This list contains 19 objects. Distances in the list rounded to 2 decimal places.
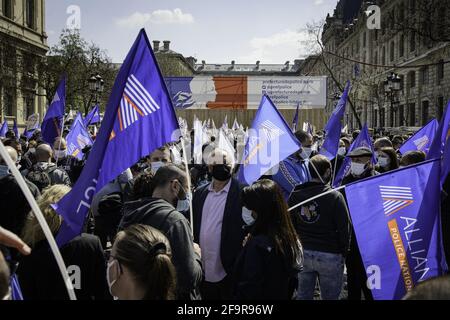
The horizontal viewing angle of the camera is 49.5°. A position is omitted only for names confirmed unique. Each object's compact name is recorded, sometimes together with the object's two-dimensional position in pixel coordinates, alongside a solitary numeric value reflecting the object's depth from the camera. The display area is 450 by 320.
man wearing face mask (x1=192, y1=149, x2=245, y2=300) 4.13
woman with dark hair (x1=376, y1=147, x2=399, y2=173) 6.35
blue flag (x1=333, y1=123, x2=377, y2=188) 8.41
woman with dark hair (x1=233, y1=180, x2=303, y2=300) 3.20
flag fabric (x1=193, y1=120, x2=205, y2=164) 9.72
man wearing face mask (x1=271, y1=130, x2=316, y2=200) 6.20
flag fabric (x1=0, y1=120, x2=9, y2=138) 13.50
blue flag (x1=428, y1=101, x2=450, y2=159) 3.85
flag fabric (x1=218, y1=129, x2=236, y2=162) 7.97
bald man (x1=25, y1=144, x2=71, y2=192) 5.85
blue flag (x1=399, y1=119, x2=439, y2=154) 8.18
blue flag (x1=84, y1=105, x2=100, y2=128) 14.28
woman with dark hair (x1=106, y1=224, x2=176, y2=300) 2.27
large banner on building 29.36
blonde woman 3.04
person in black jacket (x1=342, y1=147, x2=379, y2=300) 5.22
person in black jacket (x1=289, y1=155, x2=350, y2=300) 4.45
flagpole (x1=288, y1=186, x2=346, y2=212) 4.11
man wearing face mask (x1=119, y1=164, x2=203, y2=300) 3.09
